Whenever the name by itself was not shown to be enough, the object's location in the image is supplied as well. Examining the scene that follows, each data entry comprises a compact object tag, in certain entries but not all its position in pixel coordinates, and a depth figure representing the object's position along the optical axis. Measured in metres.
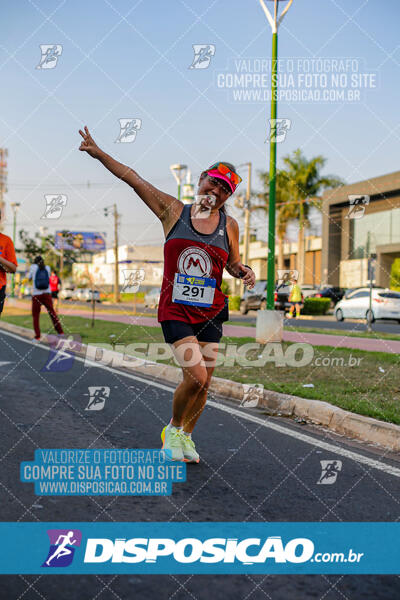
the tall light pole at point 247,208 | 39.22
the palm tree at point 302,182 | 49.41
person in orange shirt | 6.97
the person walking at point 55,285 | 21.50
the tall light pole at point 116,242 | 54.34
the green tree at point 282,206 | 49.12
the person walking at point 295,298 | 27.31
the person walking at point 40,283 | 13.34
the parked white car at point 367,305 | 24.83
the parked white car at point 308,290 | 41.62
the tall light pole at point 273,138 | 13.29
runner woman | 4.18
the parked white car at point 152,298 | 42.13
